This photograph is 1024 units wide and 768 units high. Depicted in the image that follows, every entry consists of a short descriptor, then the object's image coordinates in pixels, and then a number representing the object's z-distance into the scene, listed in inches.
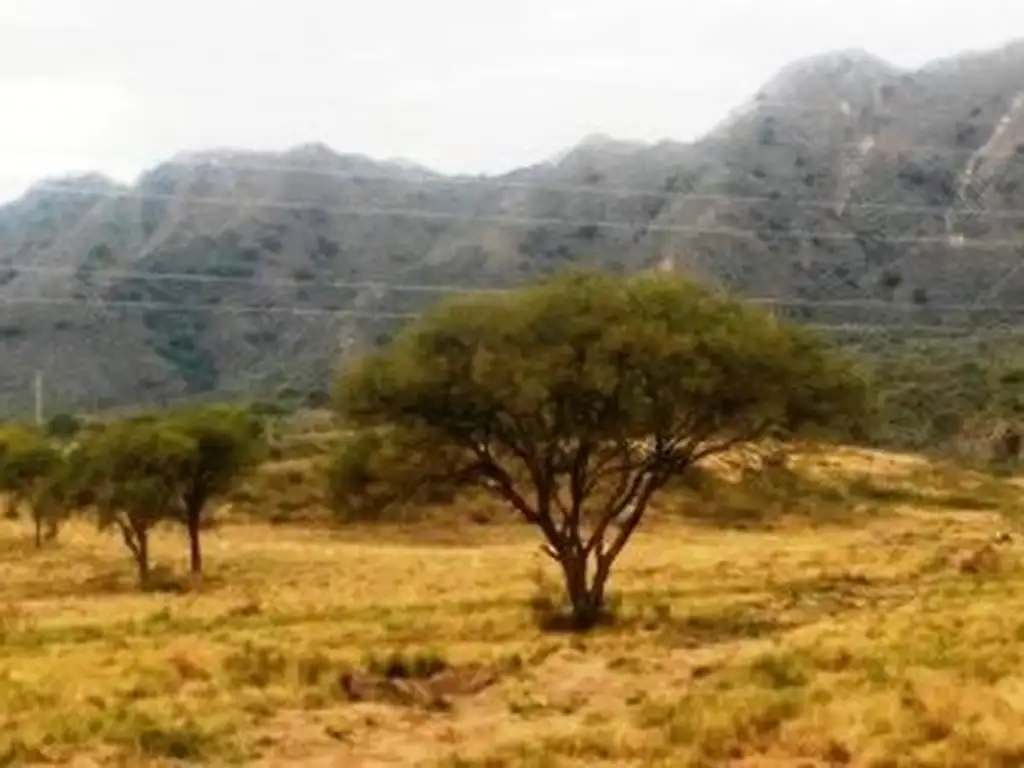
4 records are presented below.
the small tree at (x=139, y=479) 2287.2
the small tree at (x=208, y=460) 2402.8
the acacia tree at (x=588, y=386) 1478.8
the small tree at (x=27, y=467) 2839.6
